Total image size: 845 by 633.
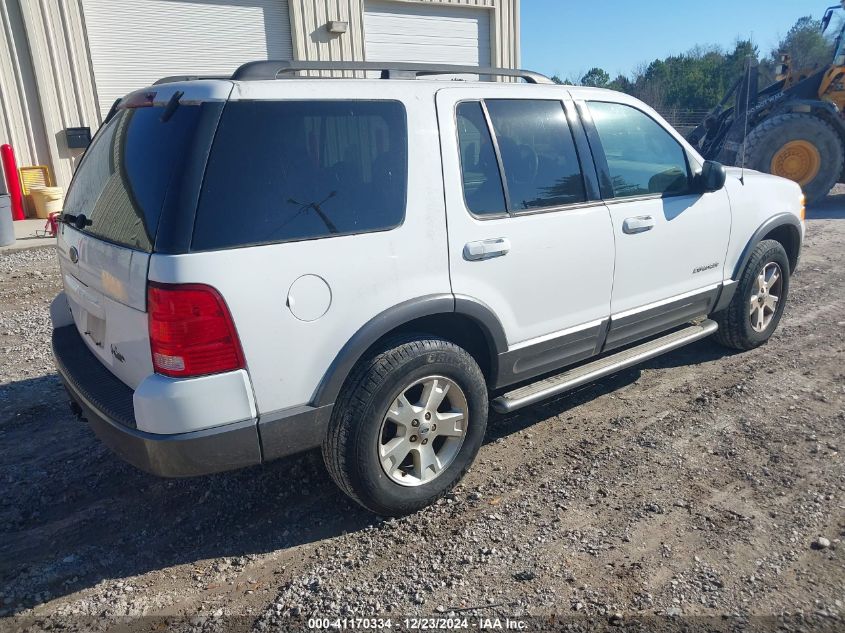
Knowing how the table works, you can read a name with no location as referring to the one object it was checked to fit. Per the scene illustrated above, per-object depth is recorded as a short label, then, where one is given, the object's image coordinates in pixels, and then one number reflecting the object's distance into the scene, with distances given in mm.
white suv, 2572
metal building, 10586
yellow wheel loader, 11484
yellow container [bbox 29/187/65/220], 10836
